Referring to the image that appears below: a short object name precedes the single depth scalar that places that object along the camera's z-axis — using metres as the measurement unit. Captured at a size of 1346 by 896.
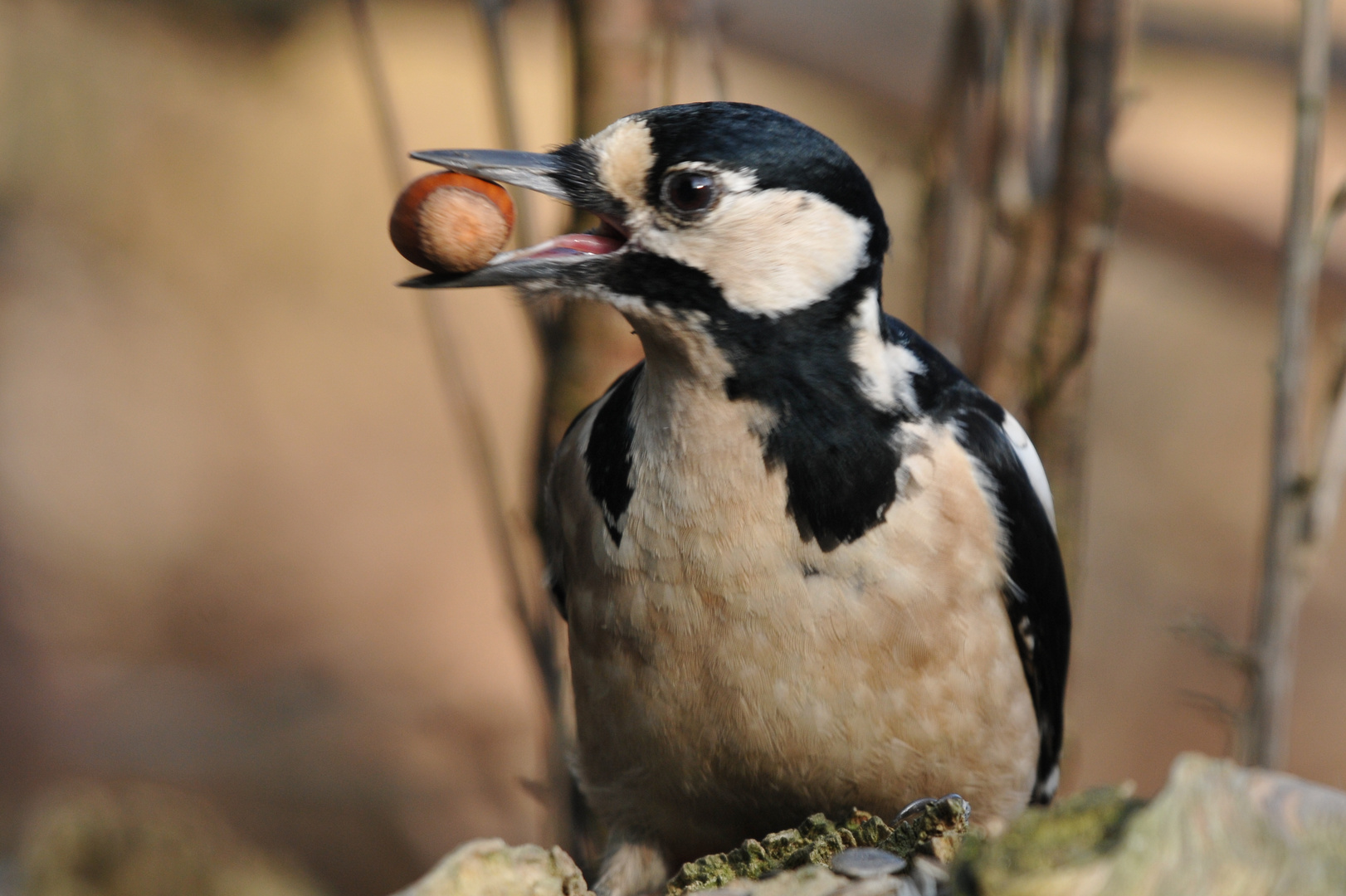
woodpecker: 3.18
